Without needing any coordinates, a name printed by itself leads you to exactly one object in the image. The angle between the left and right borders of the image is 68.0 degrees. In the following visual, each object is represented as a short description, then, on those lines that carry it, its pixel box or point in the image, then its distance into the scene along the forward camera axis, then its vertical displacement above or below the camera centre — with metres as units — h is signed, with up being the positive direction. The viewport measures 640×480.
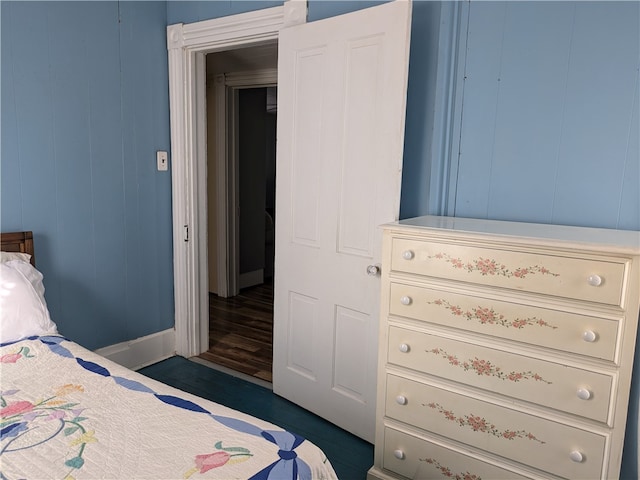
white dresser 1.46 -0.58
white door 2.11 -0.10
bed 1.15 -0.72
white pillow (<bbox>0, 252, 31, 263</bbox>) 2.18 -0.43
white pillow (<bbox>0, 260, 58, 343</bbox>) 1.90 -0.59
